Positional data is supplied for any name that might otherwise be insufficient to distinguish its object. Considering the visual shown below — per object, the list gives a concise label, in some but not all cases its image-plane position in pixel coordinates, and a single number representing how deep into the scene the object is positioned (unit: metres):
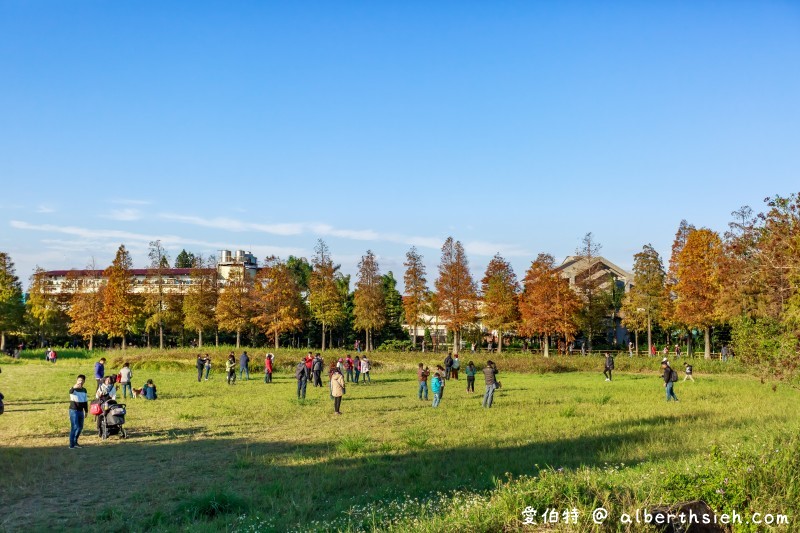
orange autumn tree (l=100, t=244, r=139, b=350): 68.75
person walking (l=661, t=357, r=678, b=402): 25.27
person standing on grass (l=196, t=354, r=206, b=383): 36.94
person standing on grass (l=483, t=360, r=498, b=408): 23.20
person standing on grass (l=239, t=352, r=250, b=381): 37.15
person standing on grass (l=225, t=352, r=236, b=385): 34.31
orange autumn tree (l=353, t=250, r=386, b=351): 69.12
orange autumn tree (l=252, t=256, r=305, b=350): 66.19
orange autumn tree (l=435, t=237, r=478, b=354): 65.94
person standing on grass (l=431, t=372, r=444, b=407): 23.53
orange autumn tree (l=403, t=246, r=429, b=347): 70.69
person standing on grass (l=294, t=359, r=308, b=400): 26.33
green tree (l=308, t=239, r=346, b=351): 68.44
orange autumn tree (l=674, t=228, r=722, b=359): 54.59
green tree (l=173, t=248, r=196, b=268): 137.50
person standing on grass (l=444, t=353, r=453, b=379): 38.09
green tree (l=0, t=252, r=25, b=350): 68.44
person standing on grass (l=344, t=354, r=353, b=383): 36.62
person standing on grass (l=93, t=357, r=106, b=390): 27.39
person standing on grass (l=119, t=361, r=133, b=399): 27.16
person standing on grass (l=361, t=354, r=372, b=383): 36.41
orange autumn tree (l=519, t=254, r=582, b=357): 61.09
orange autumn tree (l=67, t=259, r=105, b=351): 70.19
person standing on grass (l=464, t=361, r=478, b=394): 29.61
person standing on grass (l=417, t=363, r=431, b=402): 27.20
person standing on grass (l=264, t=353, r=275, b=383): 35.31
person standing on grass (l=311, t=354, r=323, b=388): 32.05
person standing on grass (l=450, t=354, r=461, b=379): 39.34
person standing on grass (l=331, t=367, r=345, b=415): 21.83
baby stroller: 17.22
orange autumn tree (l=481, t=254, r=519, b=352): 66.25
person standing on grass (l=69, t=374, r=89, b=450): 16.05
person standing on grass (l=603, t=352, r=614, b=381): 37.62
